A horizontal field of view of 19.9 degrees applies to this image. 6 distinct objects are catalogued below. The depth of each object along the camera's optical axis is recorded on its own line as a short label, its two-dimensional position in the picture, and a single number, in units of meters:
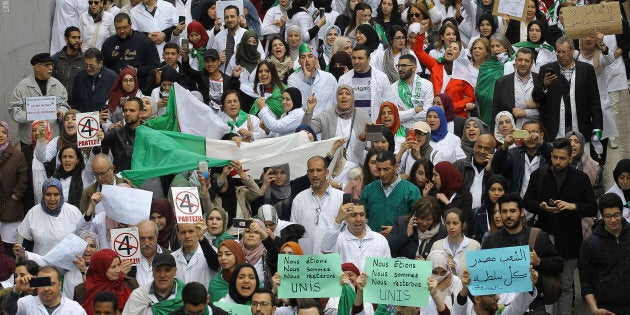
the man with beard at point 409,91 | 20.84
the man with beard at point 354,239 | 16.62
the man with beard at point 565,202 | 17.25
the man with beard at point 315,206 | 17.80
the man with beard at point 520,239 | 15.83
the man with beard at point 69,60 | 22.06
